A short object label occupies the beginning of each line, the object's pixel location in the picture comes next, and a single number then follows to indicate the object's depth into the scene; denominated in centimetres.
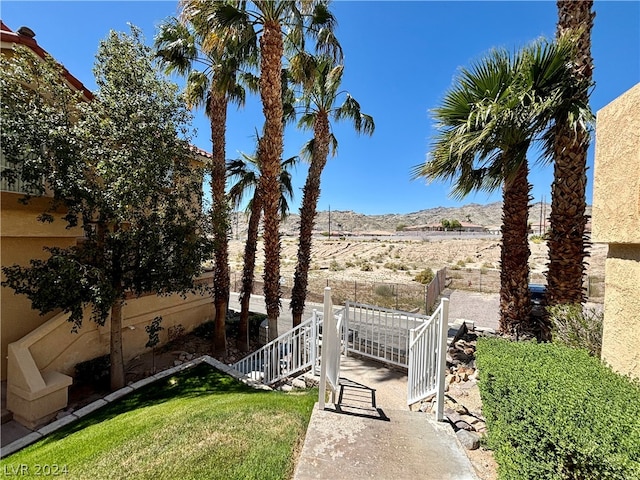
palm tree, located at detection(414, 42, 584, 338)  557
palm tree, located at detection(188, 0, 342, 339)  752
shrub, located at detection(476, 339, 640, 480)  191
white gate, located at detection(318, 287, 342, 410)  425
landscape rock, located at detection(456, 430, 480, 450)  365
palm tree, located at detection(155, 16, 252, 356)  875
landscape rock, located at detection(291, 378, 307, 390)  684
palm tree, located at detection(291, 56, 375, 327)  1008
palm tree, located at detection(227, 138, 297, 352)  1054
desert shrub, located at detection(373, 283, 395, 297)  1784
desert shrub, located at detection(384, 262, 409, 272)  3133
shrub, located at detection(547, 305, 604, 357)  398
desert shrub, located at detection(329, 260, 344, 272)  3231
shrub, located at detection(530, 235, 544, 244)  3906
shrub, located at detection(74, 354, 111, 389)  763
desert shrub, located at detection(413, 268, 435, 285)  2373
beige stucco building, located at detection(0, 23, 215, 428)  618
